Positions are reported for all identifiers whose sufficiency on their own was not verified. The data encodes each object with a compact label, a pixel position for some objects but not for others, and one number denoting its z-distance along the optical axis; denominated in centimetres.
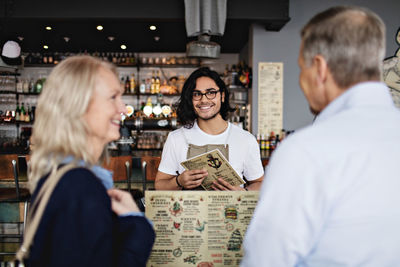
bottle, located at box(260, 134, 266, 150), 504
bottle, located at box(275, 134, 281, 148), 507
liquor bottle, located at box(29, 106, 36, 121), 691
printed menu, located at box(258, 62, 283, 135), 525
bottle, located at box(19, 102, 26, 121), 684
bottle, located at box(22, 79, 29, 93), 688
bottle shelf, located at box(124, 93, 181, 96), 678
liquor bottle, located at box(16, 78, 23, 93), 688
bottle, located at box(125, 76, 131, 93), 691
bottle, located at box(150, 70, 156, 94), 677
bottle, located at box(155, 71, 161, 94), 678
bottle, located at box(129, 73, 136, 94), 685
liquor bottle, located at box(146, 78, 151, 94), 679
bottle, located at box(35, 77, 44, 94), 680
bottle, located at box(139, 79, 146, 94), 677
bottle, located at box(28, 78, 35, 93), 696
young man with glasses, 200
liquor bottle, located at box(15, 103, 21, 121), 686
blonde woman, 81
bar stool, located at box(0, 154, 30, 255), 297
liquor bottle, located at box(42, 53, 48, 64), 678
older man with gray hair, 73
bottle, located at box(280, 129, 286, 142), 511
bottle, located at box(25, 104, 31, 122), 686
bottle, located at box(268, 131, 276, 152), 504
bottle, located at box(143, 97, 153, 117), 533
